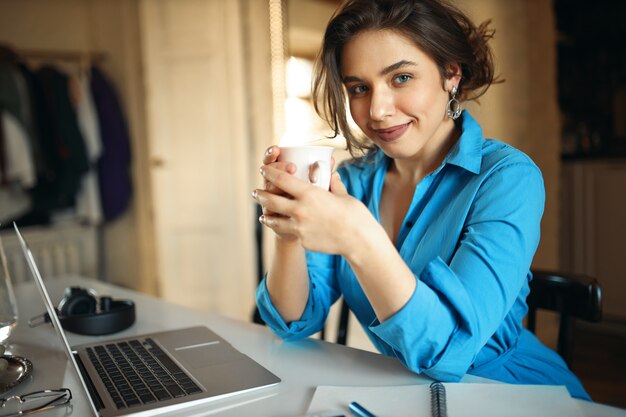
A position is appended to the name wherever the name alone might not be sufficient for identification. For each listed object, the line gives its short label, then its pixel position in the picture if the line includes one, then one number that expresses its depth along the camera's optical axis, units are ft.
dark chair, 3.39
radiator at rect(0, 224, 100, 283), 10.95
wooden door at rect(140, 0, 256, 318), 11.00
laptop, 2.39
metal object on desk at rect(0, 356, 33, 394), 2.62
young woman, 2.42
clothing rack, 11.25
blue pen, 2.17
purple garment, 11.58
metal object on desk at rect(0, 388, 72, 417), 2.37
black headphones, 3.49
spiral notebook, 2.20
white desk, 2.38
